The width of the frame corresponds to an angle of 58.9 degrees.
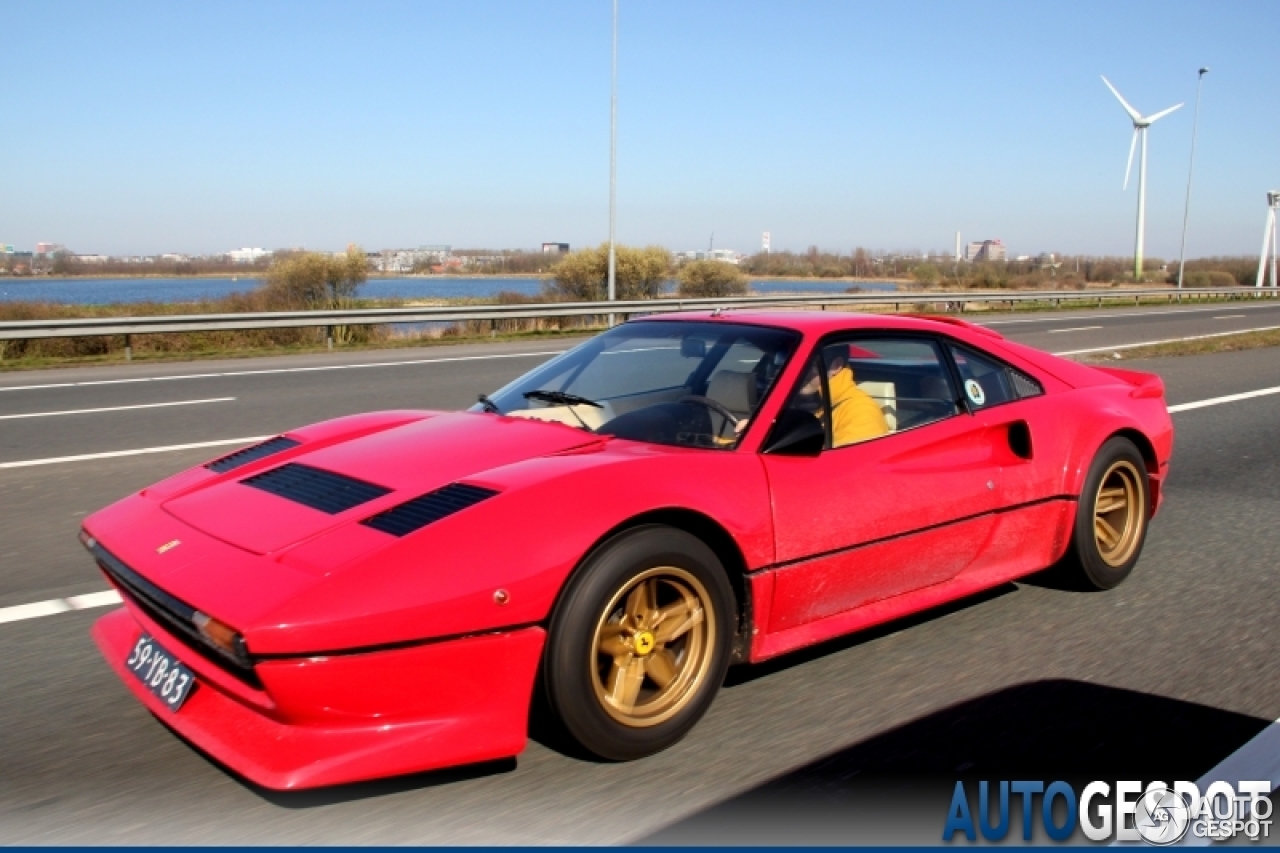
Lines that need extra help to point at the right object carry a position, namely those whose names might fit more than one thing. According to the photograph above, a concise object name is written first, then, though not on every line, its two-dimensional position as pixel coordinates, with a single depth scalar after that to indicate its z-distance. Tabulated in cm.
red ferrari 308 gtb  290
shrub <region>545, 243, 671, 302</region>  3706
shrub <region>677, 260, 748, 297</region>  4078
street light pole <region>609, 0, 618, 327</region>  2636
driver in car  421
